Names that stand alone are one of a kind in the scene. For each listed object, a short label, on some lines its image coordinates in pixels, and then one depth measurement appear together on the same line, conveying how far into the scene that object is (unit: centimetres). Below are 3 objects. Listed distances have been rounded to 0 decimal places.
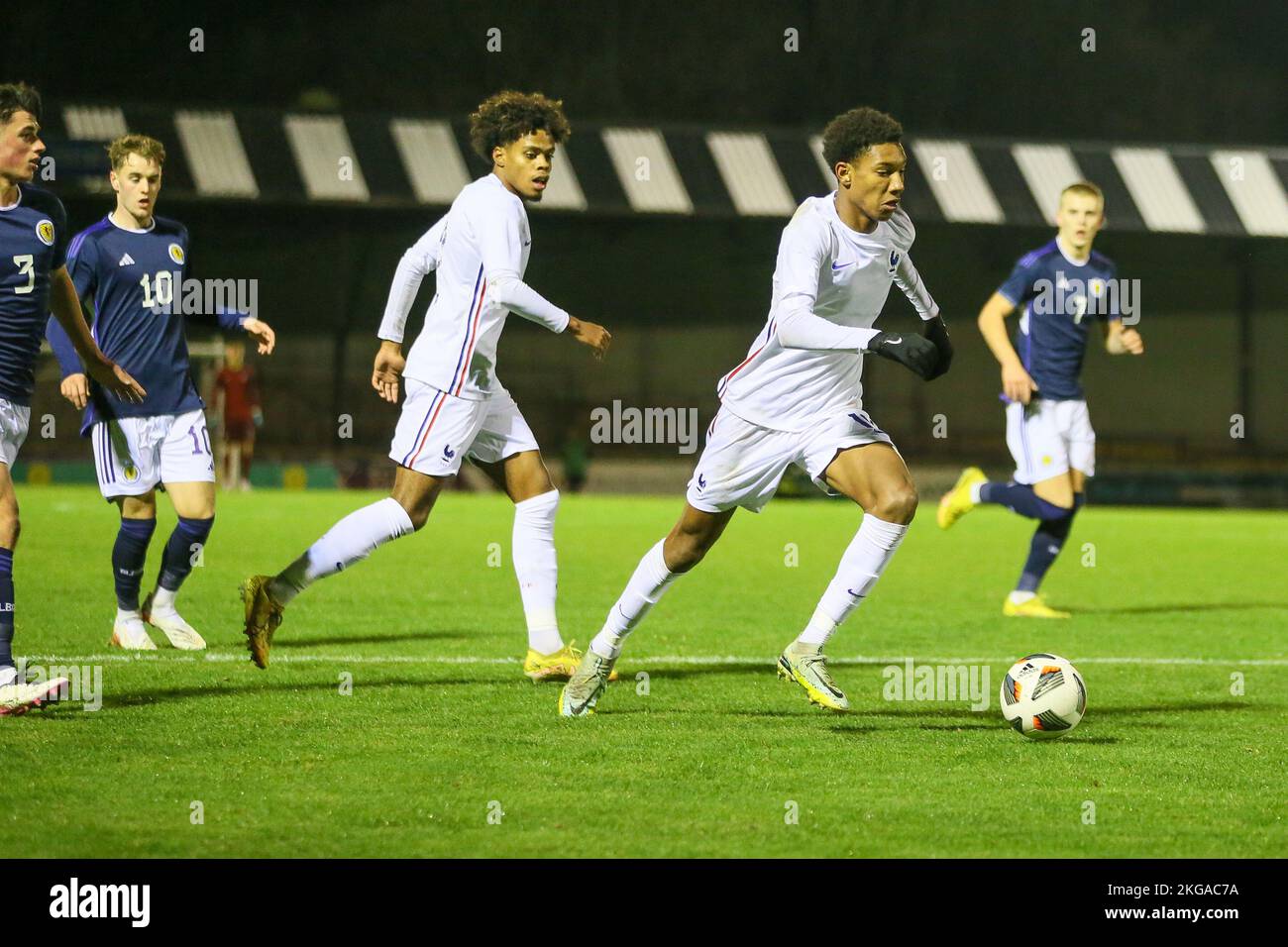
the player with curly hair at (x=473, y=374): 1278
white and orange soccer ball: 1138
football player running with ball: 1167
